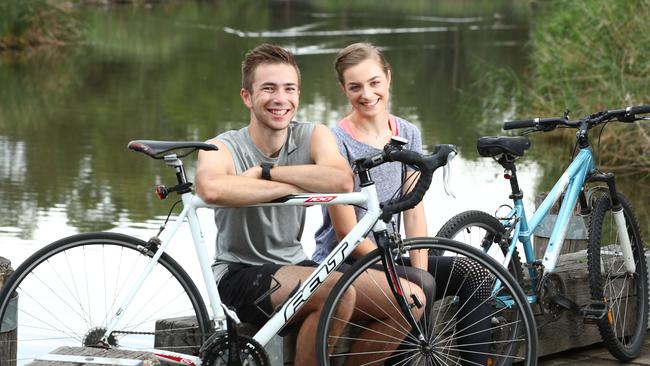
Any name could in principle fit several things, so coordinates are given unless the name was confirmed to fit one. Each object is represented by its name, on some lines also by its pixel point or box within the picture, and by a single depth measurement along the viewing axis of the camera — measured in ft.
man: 19.90
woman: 21.83
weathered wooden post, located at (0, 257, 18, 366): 19.04
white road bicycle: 18.95
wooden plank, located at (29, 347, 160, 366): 17.52
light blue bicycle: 22.92
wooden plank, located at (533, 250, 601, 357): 24.96
